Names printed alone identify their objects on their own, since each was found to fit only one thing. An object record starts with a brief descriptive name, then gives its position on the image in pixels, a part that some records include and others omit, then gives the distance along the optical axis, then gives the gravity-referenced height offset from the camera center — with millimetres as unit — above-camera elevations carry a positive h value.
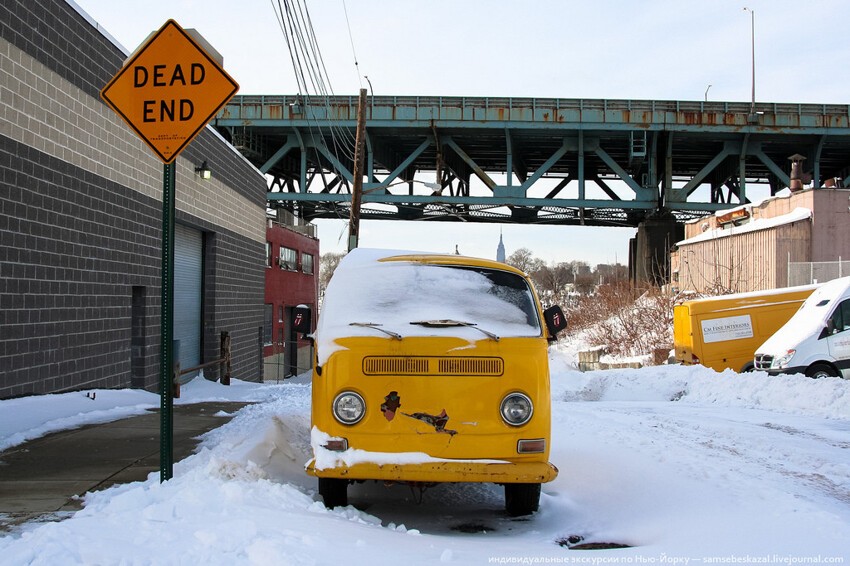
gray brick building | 9359 +1418
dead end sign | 5188 +1607
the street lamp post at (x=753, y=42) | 41619 +16182
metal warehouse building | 26938 +2592
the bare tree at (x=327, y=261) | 136088 +8650
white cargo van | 15250 -857
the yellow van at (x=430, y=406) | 5008 -753
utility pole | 23812 +4478
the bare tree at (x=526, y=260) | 94688 +6891
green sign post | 5094 -268
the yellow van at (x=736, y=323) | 19000 -495
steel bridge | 36969 +9547
